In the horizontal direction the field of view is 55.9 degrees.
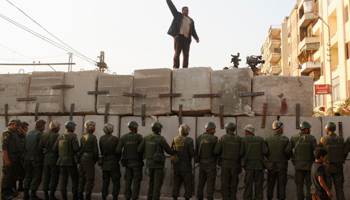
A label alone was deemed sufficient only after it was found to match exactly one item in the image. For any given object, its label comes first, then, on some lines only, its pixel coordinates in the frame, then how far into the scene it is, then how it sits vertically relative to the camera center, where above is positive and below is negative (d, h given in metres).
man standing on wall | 8.81 +2.52
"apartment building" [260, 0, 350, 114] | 21.81 +7.02
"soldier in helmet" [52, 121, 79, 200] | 7.17 -0.69
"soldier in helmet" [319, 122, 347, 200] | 6.39 -0.56
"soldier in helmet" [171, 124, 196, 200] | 6.86 -0.79
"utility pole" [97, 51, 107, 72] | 30.61 +5.76
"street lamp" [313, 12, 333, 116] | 22.67 +6.13
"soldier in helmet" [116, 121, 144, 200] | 7.01 -0.73
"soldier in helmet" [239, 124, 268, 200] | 6.53 -0.70
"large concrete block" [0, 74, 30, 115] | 8.59 +0.83
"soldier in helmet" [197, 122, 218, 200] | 6.77 -0.73
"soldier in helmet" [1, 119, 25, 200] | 7.34 -0.74
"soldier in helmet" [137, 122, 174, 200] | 6.79 -0.60
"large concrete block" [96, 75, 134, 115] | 7.98 +0.77
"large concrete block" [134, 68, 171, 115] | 7.79 +0.89
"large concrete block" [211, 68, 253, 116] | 7.38 +0.87
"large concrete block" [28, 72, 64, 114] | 8.34 +0.82
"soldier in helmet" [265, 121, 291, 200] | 6.53 -0.64
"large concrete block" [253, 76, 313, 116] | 7.21 +0.75
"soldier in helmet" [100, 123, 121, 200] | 7.09 -0.81
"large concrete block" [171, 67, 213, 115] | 7.55 +0.89
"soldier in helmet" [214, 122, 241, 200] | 6.66 -0.71
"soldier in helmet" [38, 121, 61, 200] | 7.36 -0.91
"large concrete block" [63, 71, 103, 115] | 8.21 +0.82
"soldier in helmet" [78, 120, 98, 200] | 7.11 -0.80
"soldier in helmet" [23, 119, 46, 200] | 7.44 -0.84
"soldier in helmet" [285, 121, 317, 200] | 6.35 -0.51
